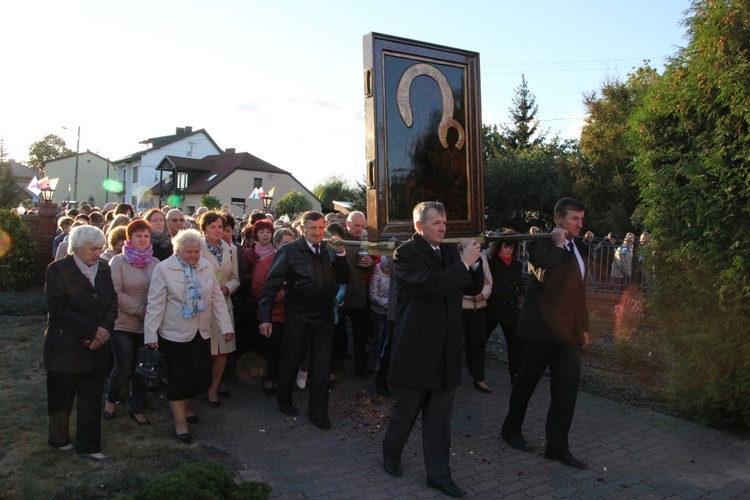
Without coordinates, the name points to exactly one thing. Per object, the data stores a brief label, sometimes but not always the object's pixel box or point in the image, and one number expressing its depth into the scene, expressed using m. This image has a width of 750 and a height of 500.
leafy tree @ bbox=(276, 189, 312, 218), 42.41
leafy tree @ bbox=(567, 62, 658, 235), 22.59
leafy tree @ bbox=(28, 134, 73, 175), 100.88
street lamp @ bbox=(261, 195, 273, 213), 25.42
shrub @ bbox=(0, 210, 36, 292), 12.39
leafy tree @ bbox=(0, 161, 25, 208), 51.31
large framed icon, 4.73
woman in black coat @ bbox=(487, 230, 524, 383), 7.30
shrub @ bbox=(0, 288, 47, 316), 10.74
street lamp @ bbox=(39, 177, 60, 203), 15.05
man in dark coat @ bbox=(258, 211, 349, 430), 5.79
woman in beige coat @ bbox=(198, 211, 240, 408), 6.11
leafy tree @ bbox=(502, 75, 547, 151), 45.53
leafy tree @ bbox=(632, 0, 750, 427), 5.26
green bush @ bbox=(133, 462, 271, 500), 3.61
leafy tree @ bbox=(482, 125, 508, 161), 42.22
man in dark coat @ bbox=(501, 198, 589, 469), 4.97
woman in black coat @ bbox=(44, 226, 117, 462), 4.61
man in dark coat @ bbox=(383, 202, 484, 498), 4.30
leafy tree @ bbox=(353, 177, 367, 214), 37.84
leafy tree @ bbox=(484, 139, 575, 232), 27.62
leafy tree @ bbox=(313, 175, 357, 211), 58.91
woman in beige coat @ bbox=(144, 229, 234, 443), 5.25
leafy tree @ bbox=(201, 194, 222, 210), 41.06
